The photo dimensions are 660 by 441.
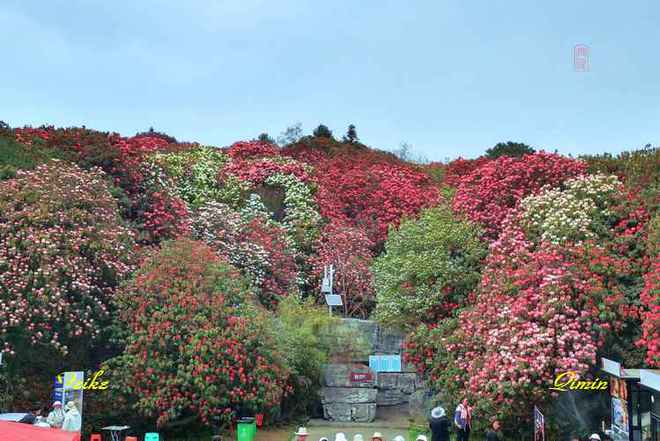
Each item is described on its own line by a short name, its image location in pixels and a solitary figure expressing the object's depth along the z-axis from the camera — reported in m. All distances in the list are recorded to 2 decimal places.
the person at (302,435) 11.09
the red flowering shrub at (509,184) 18.53
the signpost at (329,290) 18.20
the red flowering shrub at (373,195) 23.20
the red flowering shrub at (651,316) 11.74
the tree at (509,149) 30.50
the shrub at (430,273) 16.47
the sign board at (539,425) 11.75
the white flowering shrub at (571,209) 15.84
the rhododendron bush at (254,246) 19.64
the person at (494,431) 11.55
